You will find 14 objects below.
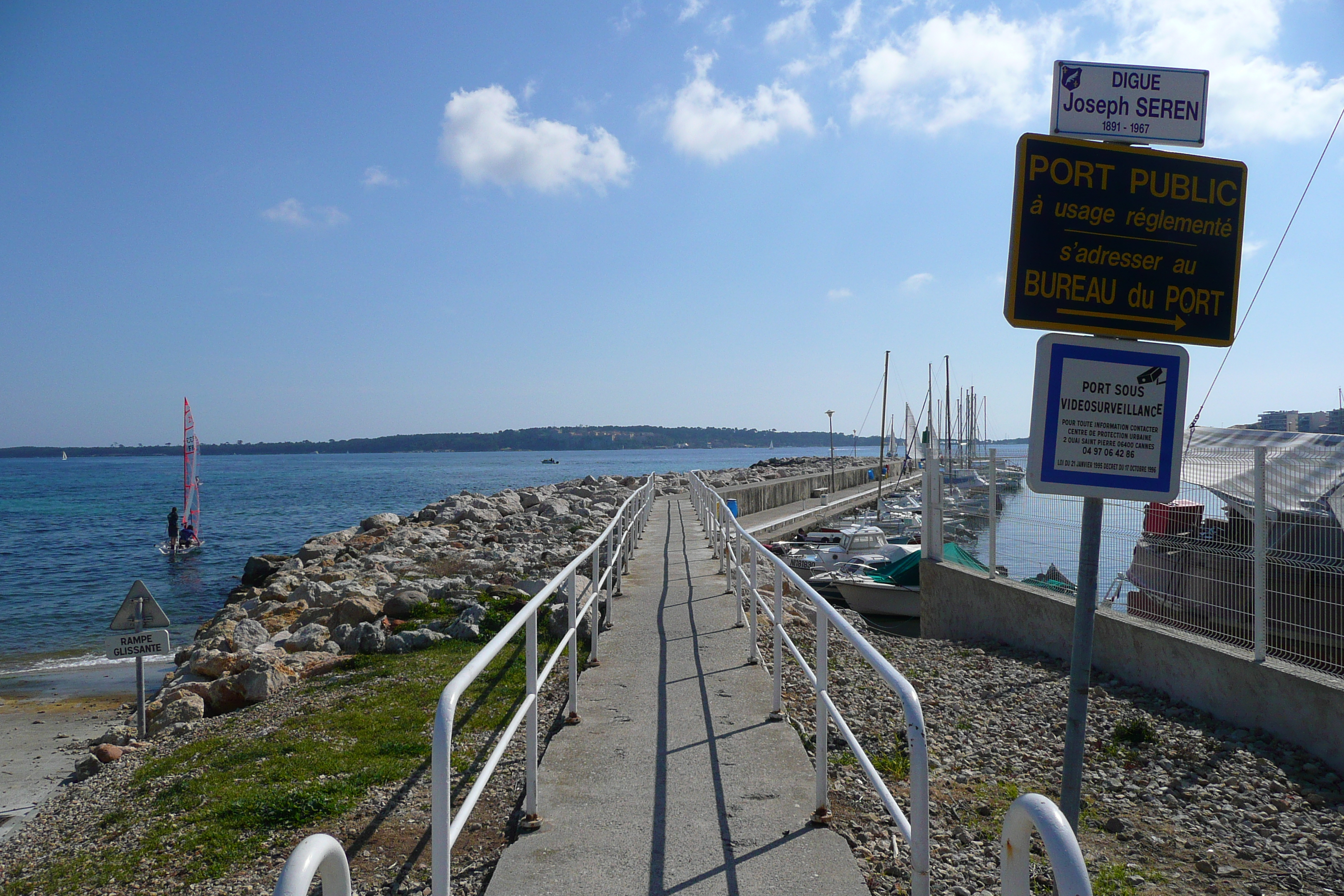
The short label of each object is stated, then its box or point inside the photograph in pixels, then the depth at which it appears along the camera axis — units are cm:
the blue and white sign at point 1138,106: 289
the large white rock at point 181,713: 798
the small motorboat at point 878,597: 1623
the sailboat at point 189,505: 3344
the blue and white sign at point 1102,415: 279
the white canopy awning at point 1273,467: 616
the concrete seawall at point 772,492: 2925
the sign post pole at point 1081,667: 272
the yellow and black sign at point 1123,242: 285
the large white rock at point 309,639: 1013
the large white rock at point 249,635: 1095
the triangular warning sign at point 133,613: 903
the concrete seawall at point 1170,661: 552
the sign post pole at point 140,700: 858
